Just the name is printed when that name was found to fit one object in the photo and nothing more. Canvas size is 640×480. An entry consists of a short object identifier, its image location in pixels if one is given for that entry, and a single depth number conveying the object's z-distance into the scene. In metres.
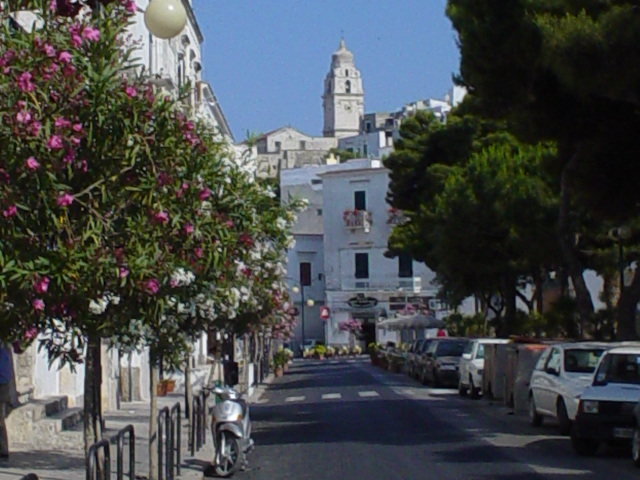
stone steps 19.97
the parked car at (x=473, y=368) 34.91
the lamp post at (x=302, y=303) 91.24
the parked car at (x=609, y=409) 18.11
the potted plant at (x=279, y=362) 60.13
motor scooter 17.34
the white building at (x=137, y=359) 21.97
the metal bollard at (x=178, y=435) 16.13
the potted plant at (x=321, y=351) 84.12
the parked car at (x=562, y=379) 21.72
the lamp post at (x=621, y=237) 28.86
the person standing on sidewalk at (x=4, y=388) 17.31
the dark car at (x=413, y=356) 49.20
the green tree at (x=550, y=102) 22.75
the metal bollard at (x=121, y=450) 11.77
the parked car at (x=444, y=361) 41.72
